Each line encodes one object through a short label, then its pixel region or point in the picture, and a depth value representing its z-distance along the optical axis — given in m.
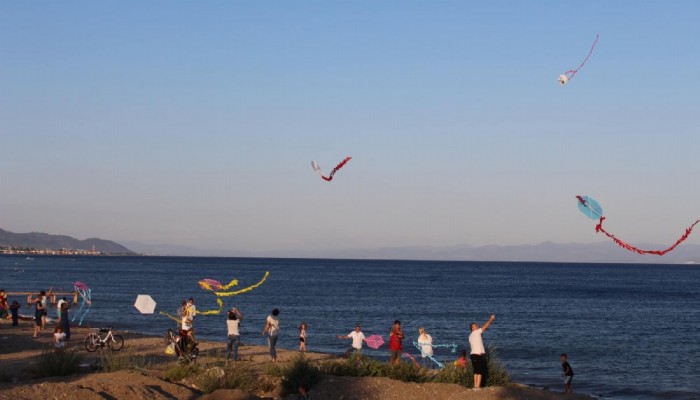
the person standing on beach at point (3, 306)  35.57
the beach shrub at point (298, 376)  19.22
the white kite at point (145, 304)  28.53
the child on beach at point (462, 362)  21.15
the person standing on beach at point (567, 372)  25.23
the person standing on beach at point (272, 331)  23.42
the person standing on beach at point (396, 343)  22.56
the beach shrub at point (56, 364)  18.48
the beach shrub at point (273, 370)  20.05
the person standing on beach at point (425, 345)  24.00
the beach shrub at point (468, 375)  20.27
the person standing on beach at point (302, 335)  26.80
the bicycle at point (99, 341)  26.41
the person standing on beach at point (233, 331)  23.55
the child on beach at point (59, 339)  23.84
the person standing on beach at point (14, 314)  34.47
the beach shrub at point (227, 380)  18.41
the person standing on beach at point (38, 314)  30.18
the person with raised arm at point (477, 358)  18.78
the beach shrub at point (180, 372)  19.10
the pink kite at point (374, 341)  24.58
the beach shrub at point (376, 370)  20.39
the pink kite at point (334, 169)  20.06
